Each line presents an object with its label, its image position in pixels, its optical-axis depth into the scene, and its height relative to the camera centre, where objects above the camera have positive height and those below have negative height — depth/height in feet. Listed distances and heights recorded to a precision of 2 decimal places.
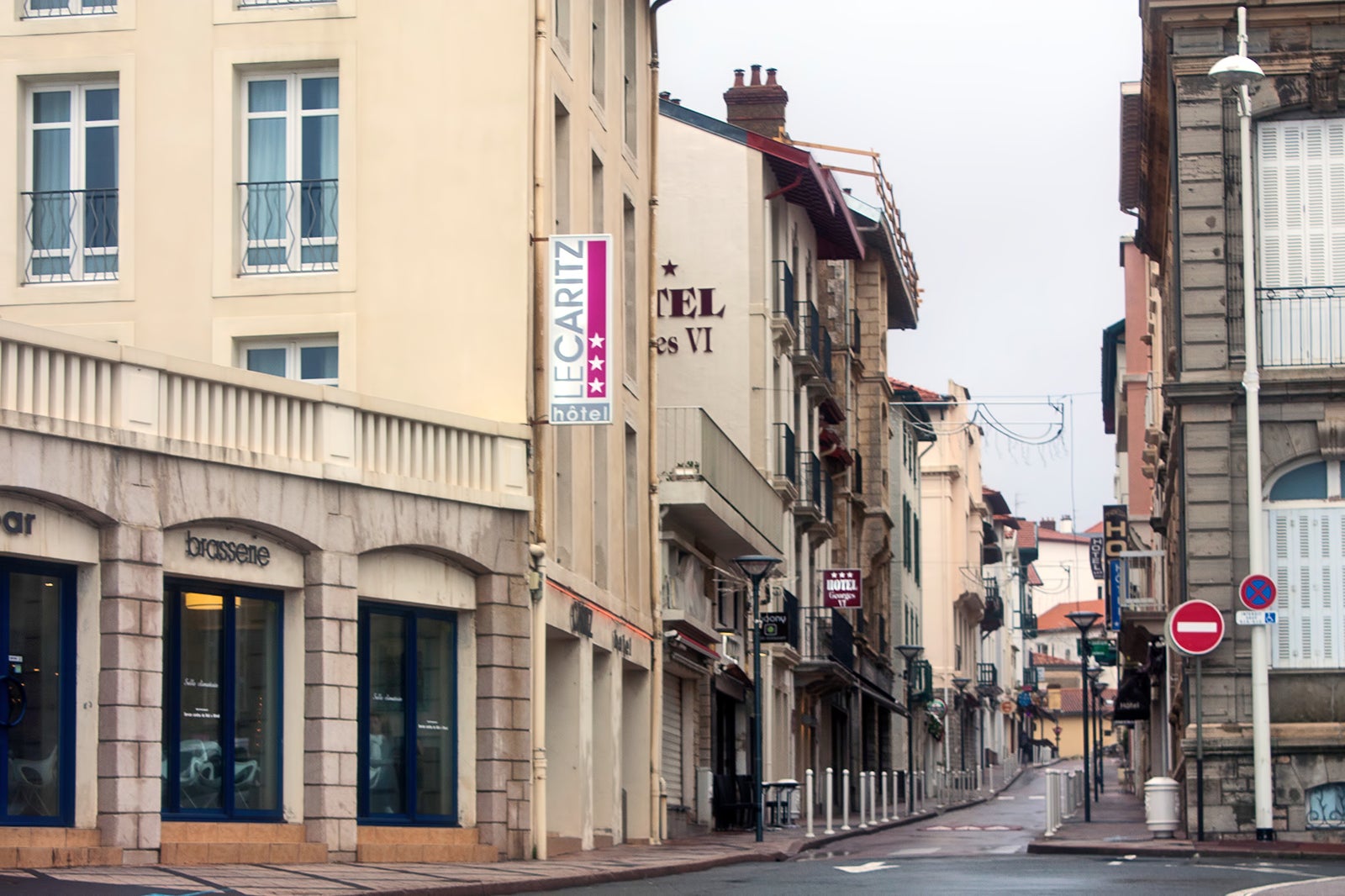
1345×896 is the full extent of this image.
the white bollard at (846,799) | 110.73 -8.49
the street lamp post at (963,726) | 261.26 -11.55
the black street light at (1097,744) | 186.82 -10.19
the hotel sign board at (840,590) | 146.00 +3.26
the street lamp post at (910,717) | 148.87 -8.00
